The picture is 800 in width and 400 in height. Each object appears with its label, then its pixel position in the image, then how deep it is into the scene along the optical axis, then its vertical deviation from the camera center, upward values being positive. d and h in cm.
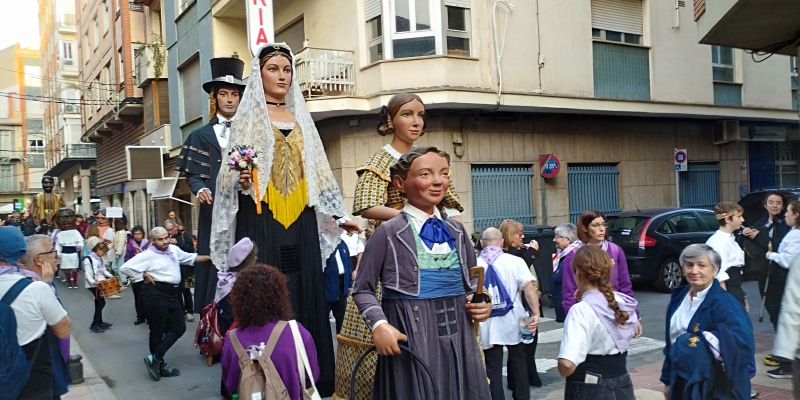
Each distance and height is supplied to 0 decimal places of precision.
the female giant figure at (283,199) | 441 +1
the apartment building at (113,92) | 2677 +529
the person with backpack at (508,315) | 570 -107
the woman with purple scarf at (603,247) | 554 -59
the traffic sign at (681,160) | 1792 +65
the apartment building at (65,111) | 4044 +676
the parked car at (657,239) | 1184 -96
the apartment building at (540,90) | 1420 +236
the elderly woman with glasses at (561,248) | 640 -61
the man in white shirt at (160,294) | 736 -98
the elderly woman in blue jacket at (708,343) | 375 -91
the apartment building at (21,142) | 6359 +682
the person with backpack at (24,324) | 372 -65
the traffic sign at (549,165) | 1586 +59
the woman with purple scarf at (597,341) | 381 -88
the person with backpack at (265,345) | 361 -79
